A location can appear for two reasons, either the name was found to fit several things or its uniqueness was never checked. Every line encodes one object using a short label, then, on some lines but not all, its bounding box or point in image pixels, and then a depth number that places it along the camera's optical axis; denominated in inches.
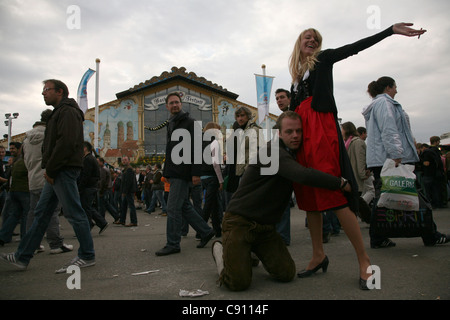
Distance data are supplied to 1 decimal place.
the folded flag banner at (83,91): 777.6
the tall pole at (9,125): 965.7
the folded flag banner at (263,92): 820.6
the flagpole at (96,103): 964.1
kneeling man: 102.6
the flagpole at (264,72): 820.4
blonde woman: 100.0
